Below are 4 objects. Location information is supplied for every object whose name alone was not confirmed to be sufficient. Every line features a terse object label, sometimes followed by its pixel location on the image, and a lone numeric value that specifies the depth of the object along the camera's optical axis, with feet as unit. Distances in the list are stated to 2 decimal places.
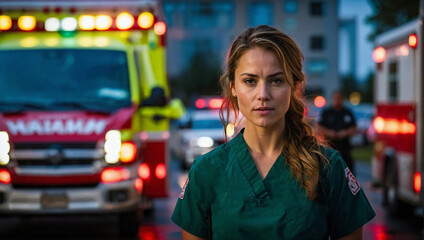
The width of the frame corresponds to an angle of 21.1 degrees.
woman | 13.50
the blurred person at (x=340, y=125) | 59.86
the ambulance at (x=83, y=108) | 43.49
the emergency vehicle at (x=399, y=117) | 49.64
